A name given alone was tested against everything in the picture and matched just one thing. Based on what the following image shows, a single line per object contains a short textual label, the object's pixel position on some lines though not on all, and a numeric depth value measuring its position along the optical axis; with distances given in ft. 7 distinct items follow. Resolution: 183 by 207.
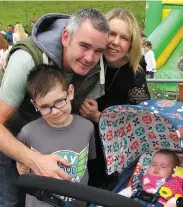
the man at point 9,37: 50.01
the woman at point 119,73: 8.30
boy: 7.05
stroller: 8.22
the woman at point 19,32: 34.86
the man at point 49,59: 6.92
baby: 8.67
